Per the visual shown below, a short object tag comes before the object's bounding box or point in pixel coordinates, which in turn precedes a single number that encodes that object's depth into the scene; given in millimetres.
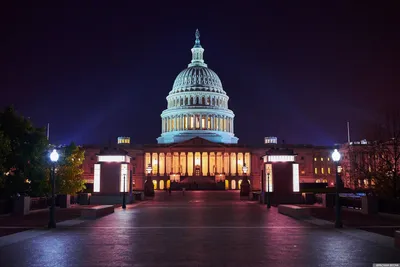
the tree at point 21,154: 41281
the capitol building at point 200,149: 154125
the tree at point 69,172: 56906
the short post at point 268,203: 44069
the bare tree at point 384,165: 42438
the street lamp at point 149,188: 77944
